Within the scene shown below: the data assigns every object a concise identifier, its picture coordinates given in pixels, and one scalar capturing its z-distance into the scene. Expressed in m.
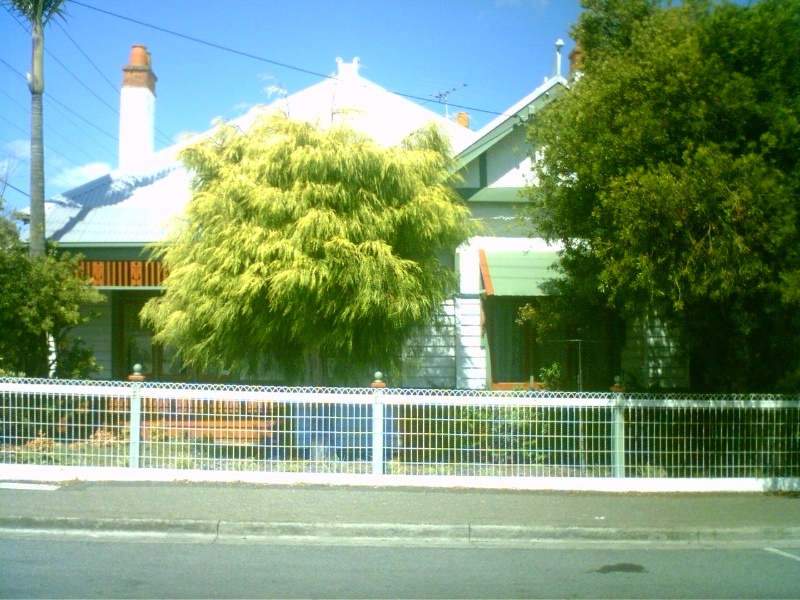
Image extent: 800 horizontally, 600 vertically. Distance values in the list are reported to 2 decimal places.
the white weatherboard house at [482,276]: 12.92
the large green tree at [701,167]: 7.93
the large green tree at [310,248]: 9.73
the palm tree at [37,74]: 12.91
